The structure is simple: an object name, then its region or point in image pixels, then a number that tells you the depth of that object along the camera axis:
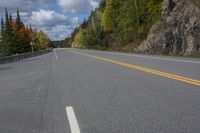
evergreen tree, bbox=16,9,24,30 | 60.51
